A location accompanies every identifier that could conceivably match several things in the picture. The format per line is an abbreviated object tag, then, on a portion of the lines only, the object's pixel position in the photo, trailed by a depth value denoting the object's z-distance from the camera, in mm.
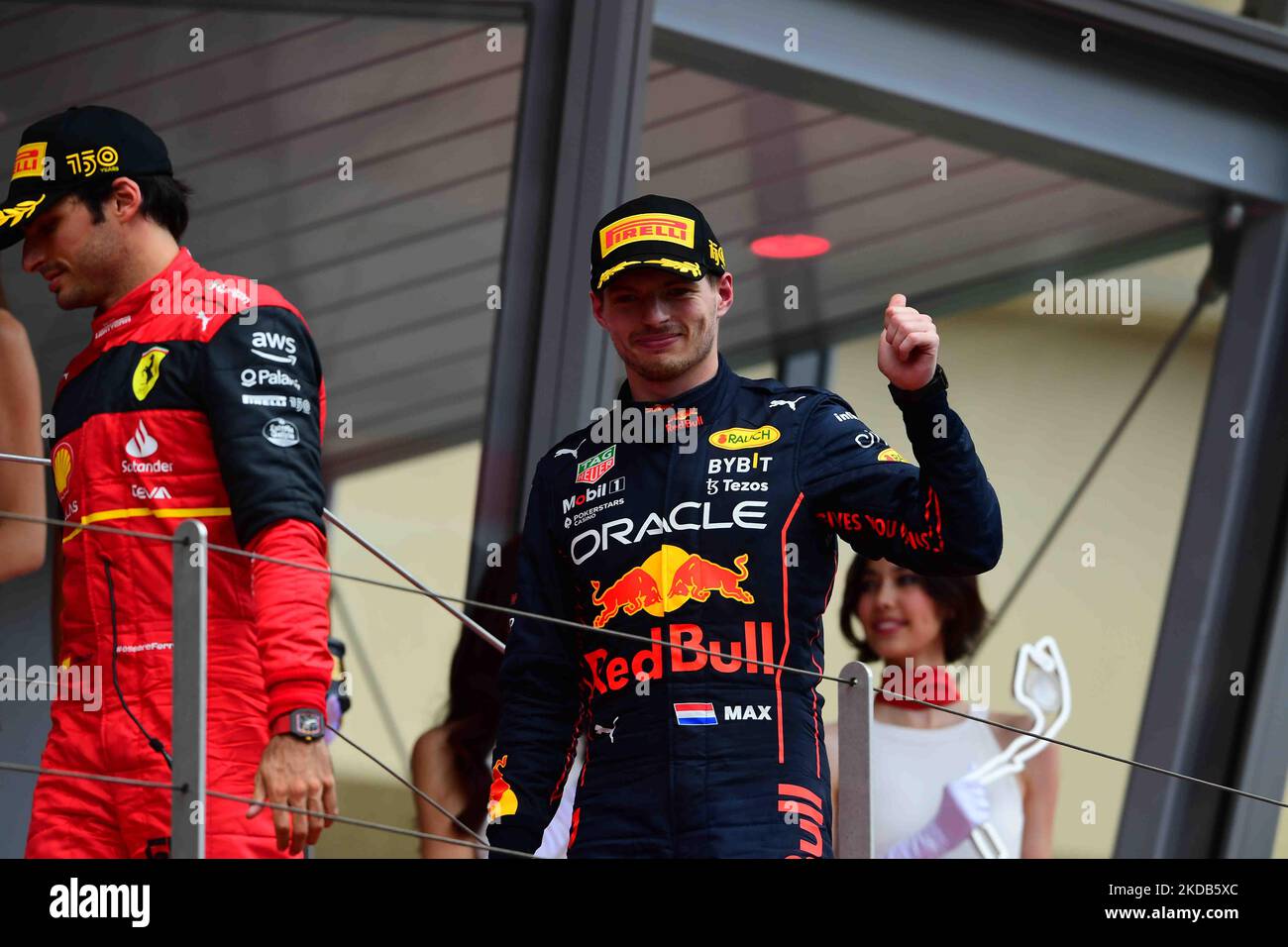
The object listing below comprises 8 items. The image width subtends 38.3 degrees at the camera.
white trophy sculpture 6152
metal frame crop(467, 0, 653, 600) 5270
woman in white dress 5492
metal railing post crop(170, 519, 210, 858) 2426
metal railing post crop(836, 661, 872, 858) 2725
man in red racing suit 2699
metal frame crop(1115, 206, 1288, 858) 6500
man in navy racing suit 2684
